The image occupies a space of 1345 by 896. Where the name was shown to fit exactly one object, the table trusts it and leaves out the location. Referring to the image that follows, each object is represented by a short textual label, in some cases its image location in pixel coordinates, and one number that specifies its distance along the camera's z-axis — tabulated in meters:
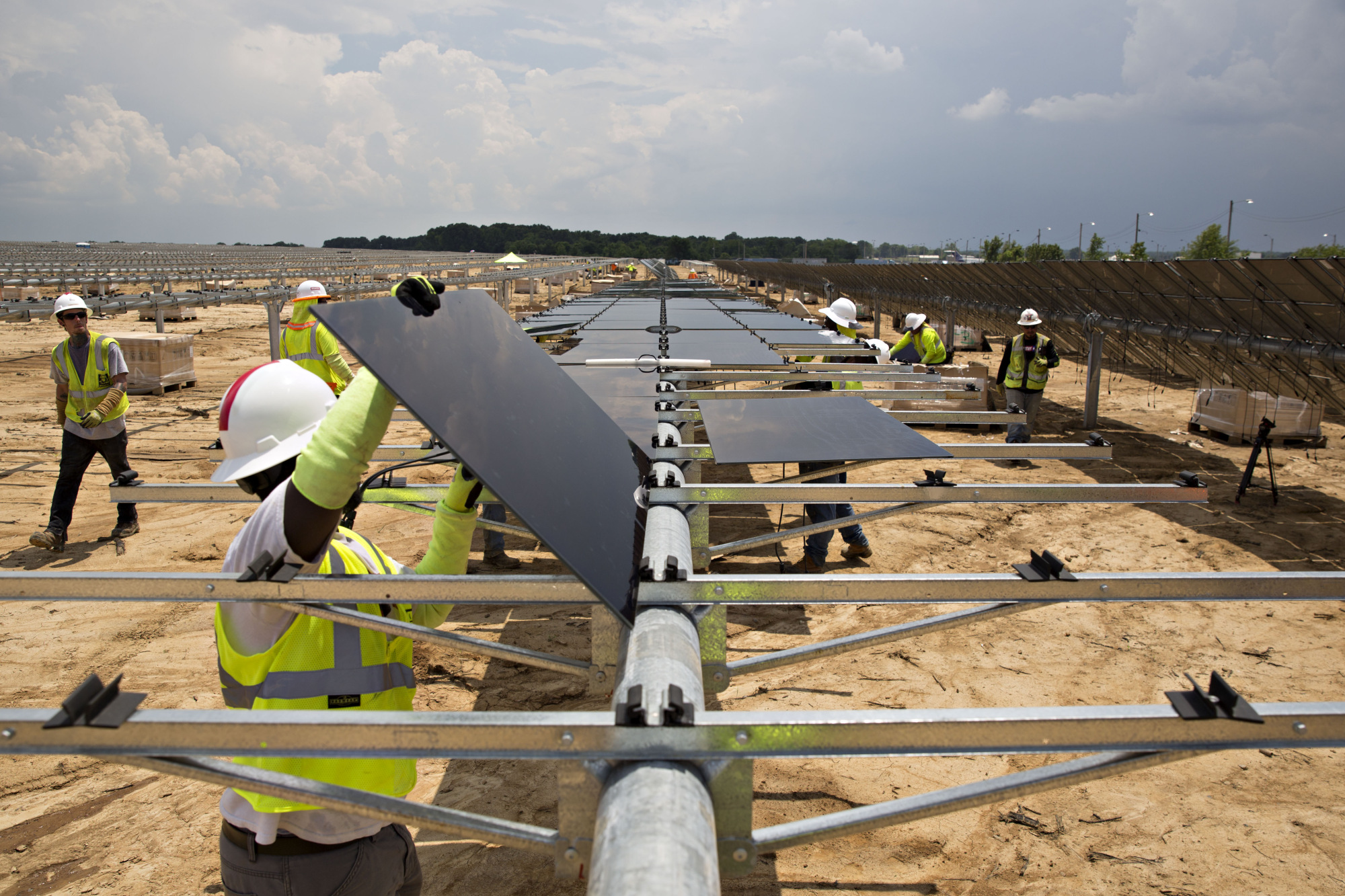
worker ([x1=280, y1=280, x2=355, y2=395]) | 7.30
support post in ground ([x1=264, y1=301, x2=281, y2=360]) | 10.92
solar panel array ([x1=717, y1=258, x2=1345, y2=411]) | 8.48
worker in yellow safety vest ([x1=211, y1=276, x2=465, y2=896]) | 1.99
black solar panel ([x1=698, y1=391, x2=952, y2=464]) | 3.26
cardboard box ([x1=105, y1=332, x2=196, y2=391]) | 14.18
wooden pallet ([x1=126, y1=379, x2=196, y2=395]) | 14.12
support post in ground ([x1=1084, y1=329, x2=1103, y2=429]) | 12.49
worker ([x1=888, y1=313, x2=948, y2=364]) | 9.74
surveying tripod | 8.56
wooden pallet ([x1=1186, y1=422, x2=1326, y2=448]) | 11.09
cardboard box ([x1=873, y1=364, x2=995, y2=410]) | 11.80
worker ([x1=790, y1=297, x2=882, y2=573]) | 6.57
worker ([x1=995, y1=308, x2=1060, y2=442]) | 10.16
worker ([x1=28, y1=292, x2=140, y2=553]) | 6.80
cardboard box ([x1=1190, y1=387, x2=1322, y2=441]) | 11.07
